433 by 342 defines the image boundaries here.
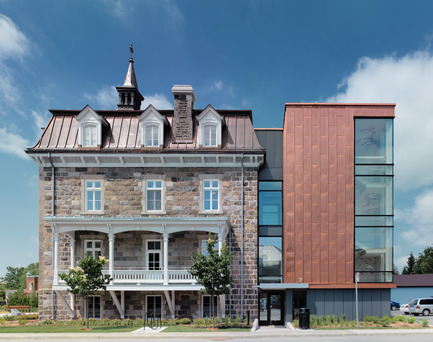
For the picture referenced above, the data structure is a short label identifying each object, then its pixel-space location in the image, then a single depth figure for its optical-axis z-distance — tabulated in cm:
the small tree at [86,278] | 2272
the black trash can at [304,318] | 2316
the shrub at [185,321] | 2484
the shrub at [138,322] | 2454
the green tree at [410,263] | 9244
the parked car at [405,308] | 3812
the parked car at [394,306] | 4434
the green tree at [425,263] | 7888
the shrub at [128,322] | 2465
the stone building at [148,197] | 2598
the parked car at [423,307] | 3609
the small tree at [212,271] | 2258
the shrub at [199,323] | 2348
